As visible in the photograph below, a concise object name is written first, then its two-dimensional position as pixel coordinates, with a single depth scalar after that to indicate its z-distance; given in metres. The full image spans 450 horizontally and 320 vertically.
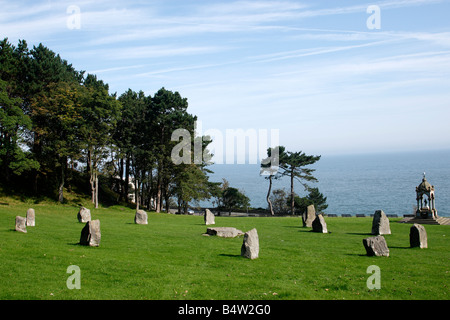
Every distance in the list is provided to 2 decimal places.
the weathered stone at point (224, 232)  24.36
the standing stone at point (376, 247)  18.38
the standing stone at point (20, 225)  23.22
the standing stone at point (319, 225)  28.23
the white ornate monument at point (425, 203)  39.19
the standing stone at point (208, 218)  33.28
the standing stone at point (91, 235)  19.20
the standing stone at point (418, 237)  21.09
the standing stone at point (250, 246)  17.42
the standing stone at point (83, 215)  30.80
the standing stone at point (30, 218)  26.40
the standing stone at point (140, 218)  31.88
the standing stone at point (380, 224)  27.45
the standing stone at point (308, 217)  32.09
